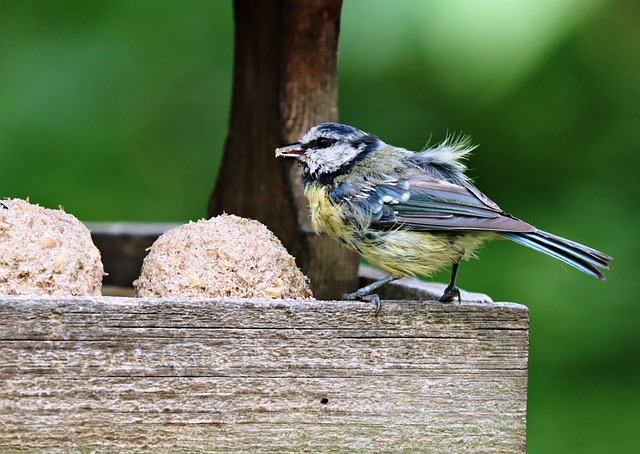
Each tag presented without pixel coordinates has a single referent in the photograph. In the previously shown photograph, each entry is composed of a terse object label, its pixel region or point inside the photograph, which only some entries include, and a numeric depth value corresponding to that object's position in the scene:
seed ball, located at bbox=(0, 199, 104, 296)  4.69
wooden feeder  4.30
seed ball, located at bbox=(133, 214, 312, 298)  4.99
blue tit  5.04
